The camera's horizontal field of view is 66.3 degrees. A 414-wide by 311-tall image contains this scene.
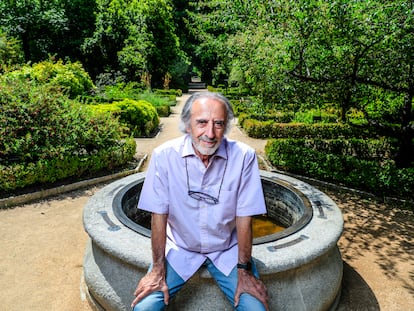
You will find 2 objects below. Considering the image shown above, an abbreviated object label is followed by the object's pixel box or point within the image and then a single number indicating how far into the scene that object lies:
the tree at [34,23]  30.38
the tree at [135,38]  26.97
